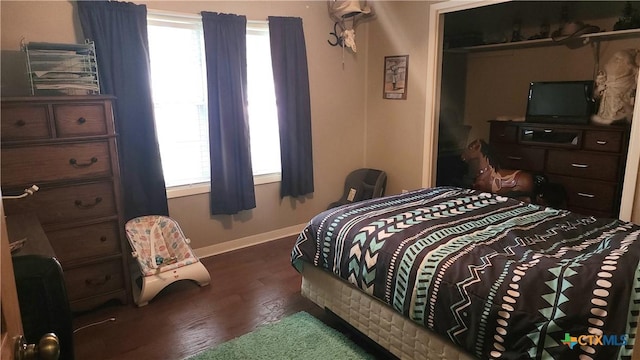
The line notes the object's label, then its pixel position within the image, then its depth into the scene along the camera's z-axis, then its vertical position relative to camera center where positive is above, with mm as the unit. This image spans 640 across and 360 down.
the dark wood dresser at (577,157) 3570 -475
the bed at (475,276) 1391 -676
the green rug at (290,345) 2148 -1266
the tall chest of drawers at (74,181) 2221 -380
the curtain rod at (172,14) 2959 +732
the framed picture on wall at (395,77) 3899 +316
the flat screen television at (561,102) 3791 +47
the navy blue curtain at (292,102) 3570 +83
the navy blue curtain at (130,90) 2725 +165
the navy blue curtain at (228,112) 3213 +2
